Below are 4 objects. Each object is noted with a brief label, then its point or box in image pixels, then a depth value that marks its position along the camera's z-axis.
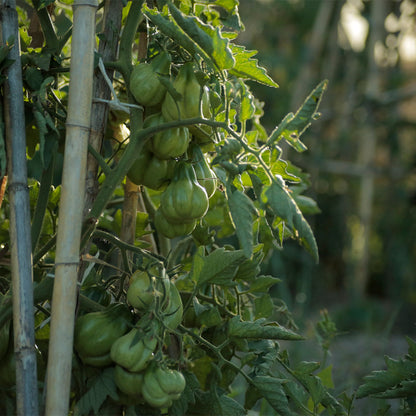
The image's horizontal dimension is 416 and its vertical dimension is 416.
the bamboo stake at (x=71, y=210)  1.86
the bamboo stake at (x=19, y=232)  1.88
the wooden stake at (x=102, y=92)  1.97
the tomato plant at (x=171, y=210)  1.85
